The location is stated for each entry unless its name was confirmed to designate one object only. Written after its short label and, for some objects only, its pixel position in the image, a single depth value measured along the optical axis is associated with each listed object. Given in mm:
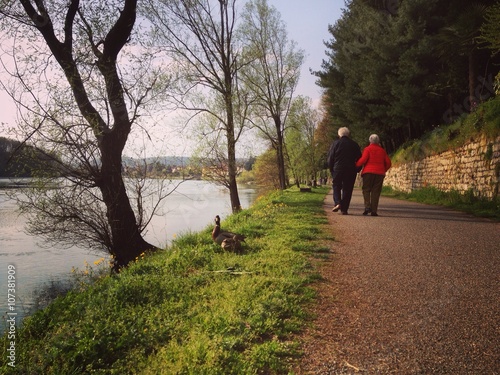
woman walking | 8656
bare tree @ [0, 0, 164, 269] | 7562
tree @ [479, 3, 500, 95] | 8375
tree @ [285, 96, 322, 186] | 41688
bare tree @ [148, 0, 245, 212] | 16391
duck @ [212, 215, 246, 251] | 5387
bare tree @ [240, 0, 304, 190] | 21656
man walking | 8859
